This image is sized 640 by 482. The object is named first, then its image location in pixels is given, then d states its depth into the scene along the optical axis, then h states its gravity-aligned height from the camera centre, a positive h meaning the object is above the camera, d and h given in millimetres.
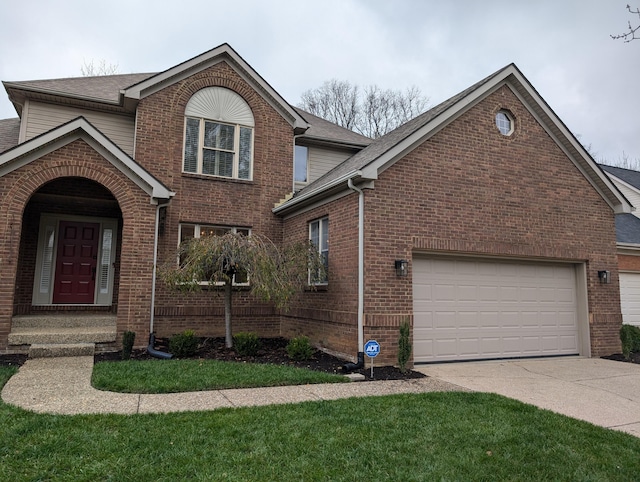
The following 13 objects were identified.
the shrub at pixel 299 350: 8961 -1141
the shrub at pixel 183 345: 9141 -1102
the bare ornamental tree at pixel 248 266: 9031 +513
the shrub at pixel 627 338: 10531 -951
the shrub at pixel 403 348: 7992 -951
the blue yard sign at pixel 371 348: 7633 -926
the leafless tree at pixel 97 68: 25870 +12461
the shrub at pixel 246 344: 9367 -1091
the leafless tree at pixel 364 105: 34781 +14480
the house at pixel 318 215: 9016 +1743
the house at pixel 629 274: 15109 +776
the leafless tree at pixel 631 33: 4905 +2832
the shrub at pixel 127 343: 8781 -1054
